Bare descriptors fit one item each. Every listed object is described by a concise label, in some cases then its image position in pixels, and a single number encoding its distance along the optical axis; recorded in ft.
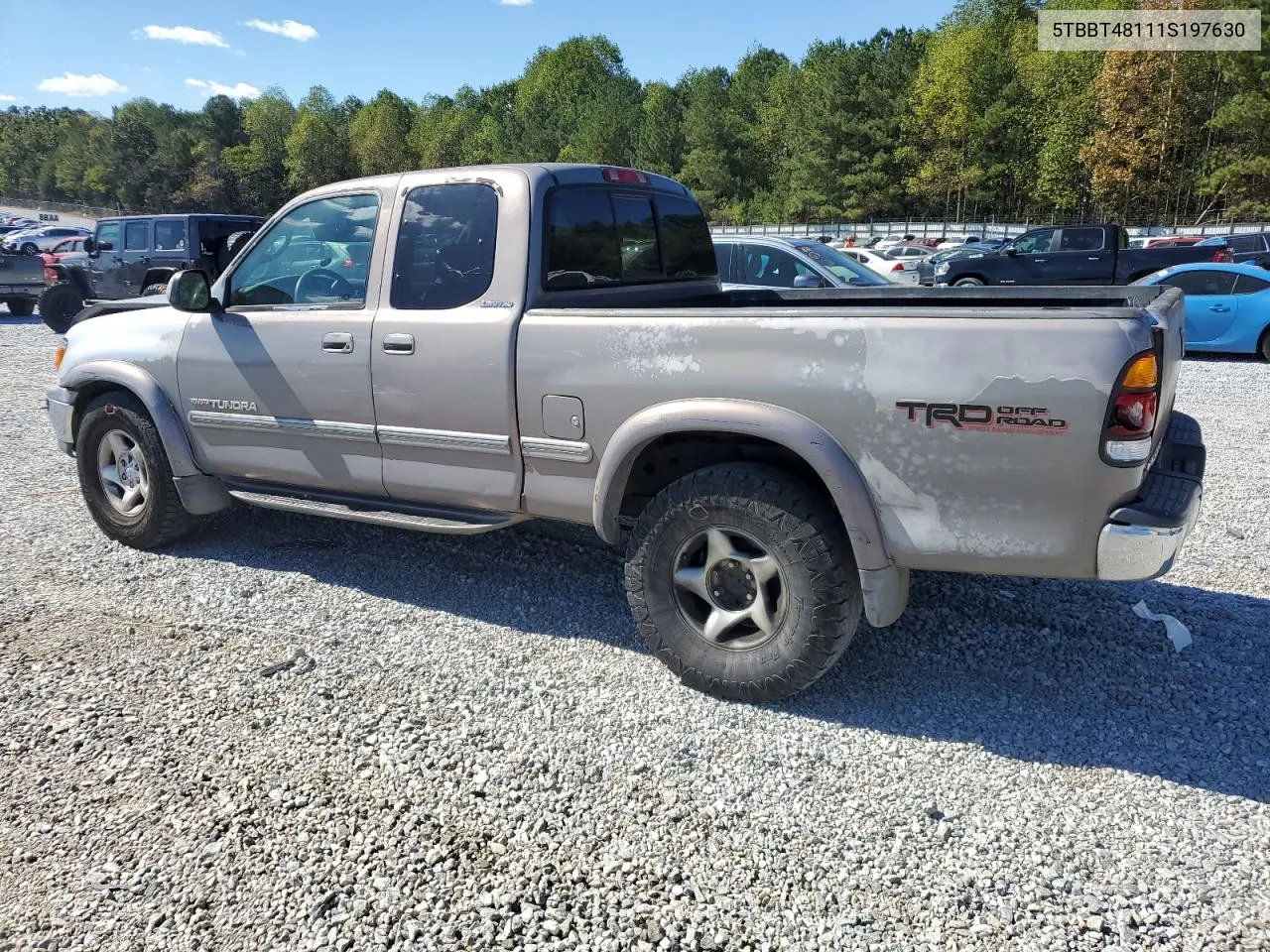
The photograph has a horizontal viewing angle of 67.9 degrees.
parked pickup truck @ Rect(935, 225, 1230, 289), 55.88
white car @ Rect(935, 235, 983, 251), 156.95
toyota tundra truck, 9.58
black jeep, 52.60
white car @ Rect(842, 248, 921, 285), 65.05
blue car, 40.24
